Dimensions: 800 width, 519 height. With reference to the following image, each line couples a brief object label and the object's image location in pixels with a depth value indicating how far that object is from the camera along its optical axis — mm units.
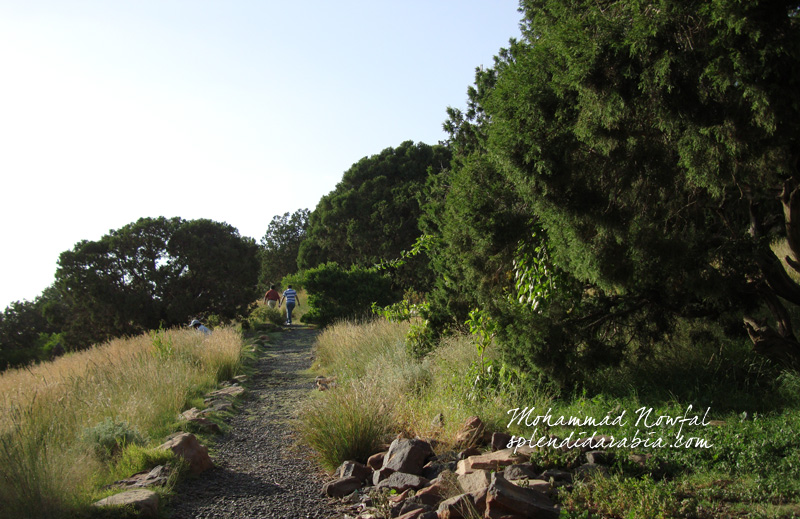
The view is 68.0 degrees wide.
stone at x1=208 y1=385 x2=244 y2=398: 9312
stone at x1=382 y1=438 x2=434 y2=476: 5172
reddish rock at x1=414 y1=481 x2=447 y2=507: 4508
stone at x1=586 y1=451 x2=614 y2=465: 4641
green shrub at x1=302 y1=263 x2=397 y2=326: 21062
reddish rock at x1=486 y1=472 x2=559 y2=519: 3811
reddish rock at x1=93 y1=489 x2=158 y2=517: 4336
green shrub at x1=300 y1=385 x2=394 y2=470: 5957
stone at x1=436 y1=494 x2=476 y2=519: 3949
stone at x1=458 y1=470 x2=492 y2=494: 4312
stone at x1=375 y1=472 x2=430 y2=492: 4840
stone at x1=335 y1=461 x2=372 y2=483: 5391
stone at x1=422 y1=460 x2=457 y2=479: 5125
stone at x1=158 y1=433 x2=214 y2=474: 5523
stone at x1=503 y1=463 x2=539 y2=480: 4559
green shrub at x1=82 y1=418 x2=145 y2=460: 5734
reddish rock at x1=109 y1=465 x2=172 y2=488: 4988
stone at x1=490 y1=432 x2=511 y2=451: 5418
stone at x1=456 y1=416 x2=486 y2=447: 5703
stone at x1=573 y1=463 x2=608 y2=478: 4336
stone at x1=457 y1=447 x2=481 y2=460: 5320
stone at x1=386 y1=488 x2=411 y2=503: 4651
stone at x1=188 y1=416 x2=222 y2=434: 7176
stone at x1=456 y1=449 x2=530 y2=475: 4848
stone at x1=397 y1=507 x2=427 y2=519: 4143
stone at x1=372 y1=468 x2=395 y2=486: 5207
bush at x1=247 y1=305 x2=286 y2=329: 23842
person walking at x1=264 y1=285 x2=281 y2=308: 25297
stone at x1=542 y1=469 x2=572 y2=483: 4508
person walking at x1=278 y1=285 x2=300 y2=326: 22438
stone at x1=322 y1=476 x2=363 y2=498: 5125
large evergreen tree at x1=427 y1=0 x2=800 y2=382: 4535
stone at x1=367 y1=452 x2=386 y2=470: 5645
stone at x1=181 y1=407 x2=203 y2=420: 7465
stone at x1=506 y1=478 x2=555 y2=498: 4238
